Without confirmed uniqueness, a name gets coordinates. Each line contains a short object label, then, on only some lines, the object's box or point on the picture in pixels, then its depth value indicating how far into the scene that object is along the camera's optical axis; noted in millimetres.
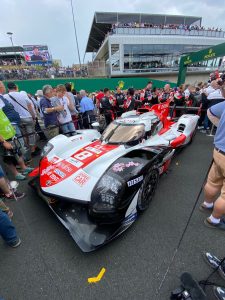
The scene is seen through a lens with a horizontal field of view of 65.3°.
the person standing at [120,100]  6859
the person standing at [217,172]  1892
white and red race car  1800
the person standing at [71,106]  4916
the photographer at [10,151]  2883
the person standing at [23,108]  3826
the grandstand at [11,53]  40044
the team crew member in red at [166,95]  6998
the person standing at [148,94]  7629
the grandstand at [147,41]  25266
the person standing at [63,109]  4248
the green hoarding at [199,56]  7574
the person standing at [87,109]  5566
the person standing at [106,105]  6316
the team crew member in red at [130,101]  6427
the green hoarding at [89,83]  12133
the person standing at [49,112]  4077
